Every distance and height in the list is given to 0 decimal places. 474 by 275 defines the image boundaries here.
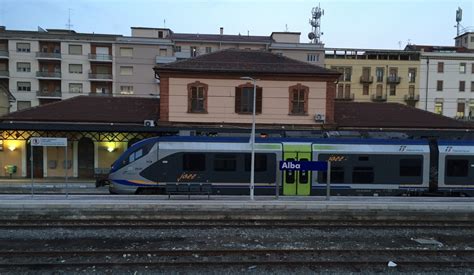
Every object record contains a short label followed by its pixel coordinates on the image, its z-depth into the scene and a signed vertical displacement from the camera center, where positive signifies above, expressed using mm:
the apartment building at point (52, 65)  52594 +7305
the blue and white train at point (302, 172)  17812 -2102
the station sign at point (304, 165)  16344 -1905
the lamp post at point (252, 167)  16344 -2097
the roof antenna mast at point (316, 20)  71438 +19609
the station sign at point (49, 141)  17172 -1151
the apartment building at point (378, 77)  59656 +7278
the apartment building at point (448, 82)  58719 +6667
